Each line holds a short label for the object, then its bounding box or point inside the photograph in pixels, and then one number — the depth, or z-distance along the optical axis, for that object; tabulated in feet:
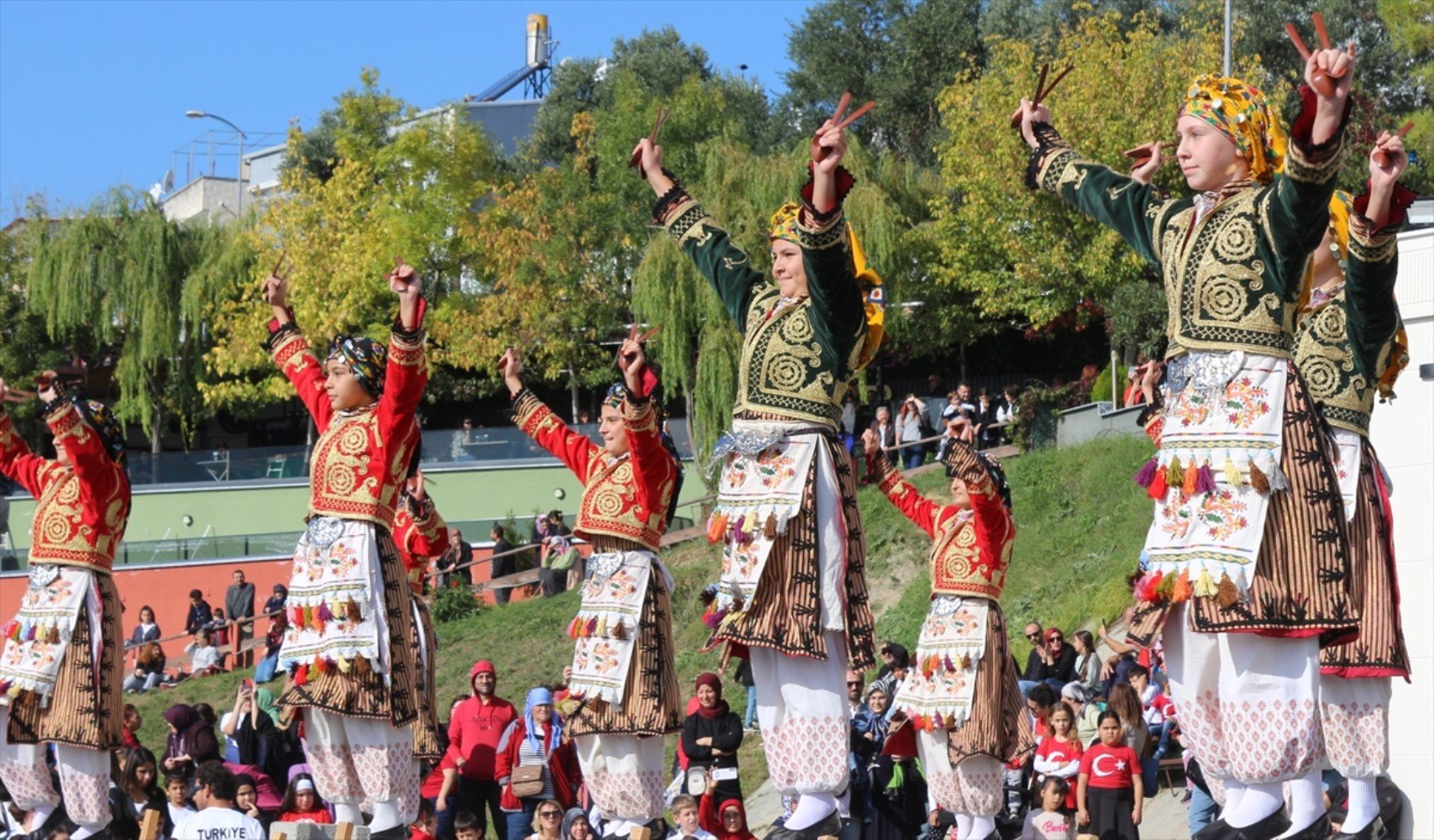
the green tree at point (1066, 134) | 98.78
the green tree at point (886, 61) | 146.41
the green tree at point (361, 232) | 119.55
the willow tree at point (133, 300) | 130.72
